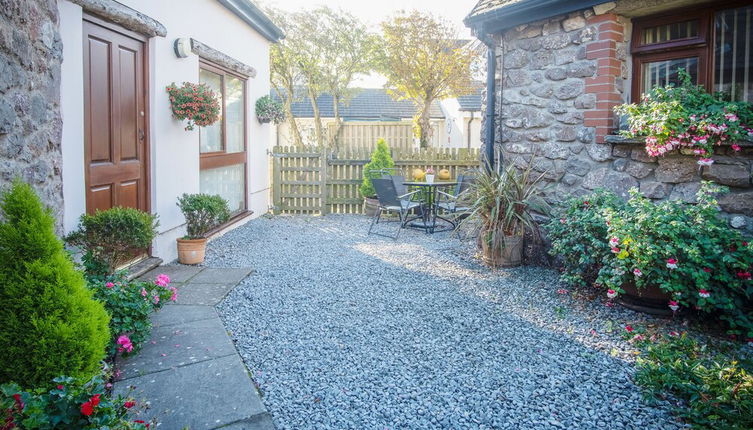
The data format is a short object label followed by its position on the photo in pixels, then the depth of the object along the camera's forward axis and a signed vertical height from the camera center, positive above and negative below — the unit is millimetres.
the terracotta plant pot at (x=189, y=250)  5637 -781
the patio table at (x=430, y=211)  7771 -542
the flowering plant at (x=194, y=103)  5562 +724
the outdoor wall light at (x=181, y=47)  5643 +1311
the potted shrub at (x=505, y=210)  5371 -354
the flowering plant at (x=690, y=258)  3488 -547
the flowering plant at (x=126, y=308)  3014 -769
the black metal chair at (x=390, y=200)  7578 -366
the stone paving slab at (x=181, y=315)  3707 -994
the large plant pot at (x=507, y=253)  5508 -793
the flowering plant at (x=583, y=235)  4254 -490
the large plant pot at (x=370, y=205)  9696 -559
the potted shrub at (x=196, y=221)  5652 -495
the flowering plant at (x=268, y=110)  8758 +1028
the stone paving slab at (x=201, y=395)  2438 -1072
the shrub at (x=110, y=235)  3939 -439
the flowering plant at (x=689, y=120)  3930 +404
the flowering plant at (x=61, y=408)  1800 -789
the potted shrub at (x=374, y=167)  9656 +127
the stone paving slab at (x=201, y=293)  4270 -981
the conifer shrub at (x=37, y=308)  2160 -537
